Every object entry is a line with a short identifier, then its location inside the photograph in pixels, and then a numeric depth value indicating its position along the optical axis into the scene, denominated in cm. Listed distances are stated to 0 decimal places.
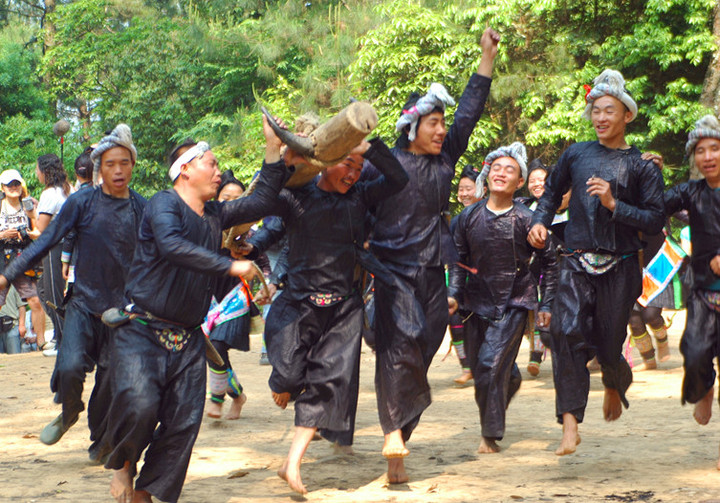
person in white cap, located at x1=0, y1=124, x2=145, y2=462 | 612
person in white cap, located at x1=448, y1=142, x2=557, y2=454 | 660
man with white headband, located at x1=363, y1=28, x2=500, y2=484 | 572
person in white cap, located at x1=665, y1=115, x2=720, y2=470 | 598
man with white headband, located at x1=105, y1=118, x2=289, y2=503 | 483
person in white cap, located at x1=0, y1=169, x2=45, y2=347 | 1286
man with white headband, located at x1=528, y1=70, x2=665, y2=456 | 605
